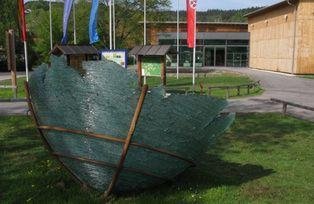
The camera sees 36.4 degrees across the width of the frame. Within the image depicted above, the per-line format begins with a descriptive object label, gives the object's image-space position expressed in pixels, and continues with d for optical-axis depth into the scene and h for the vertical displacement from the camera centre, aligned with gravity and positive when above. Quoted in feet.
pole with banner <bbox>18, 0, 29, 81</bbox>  73.31 +4.09
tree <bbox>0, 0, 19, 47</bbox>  156.97 +8.21
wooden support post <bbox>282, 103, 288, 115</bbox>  49.53 -7.09
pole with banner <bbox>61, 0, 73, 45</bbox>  77.10 +5.08
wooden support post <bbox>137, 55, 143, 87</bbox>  70.69 -3.22
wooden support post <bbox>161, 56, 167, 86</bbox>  68.02 -3.80
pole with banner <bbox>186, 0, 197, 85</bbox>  77.92 +3.46
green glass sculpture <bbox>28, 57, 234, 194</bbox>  18.24 -3.23
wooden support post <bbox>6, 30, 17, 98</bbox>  73.05 -1.73
